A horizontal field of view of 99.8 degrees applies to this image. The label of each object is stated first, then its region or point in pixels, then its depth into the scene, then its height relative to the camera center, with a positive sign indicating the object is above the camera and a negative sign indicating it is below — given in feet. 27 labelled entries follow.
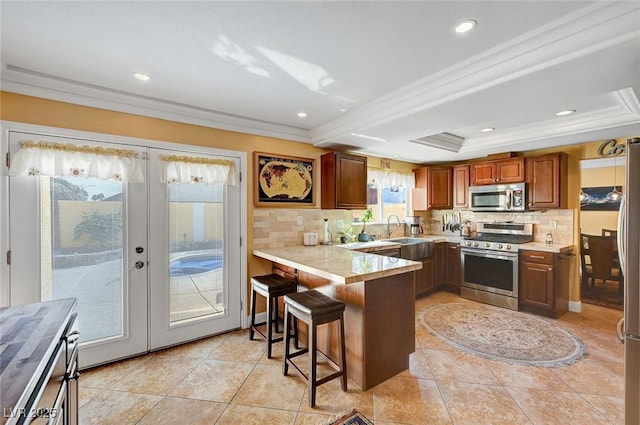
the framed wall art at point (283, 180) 11.12 +1.30
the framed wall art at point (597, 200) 11.96 +0.42
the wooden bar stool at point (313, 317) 6.40 -2.67
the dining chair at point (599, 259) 12.21 -2.30
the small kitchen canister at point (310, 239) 12.12 -1.30
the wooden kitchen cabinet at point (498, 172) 13.55 +2.03
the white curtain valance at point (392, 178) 15.80 +1.94
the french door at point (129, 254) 7.35 -1.39
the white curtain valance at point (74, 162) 7.12 +1.40
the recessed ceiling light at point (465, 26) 5.13 +3.58
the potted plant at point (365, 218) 14.58 -0.46
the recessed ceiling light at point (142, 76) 7.13 +3.61
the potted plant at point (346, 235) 13.61 -1.28
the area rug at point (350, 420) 5.93 -4.69
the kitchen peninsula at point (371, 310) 6.95 -2.76
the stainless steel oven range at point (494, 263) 12.78 -2.68
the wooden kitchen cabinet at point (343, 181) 12.26 +1.37
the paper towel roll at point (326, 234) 12.98 -1.16
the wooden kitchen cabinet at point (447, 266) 15.15 -3.19
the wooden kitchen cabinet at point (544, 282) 11.69 -3.26
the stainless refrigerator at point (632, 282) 4.78 -1.30
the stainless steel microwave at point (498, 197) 13.55 +0.67
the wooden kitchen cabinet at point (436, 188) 16.76 +1.36
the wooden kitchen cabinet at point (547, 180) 12.43 +1.38
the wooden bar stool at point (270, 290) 8.56 -2.66
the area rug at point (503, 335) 8.72 -4.72
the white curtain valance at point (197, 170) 9.12 +1.44
